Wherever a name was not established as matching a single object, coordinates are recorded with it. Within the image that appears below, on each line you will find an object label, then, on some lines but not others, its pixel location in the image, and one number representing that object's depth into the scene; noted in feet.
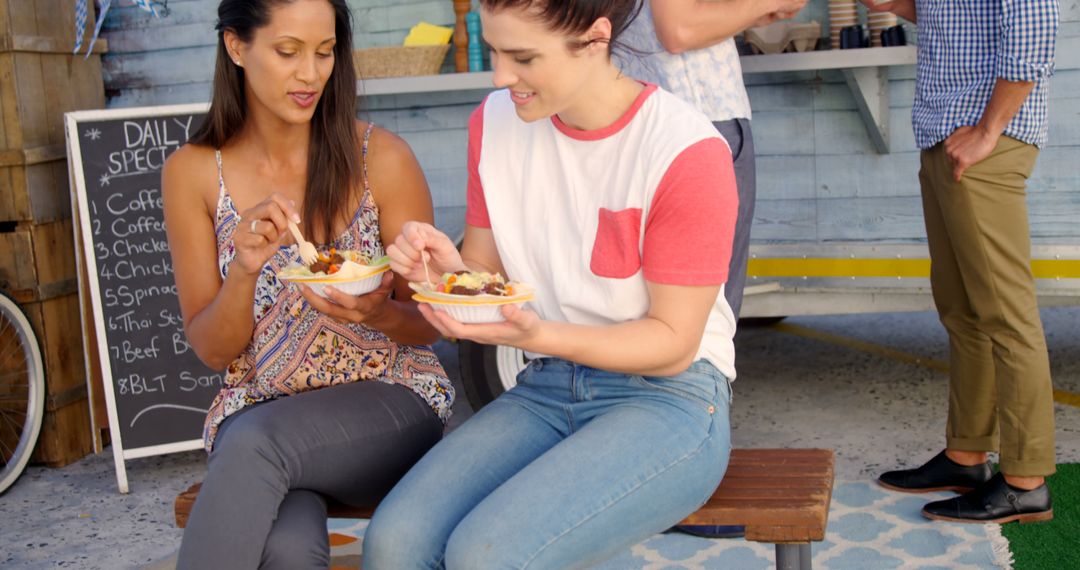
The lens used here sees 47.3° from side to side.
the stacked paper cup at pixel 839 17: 14.10
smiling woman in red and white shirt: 7.08
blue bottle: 15.30
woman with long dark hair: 7.97
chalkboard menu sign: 14.99
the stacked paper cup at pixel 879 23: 13.99
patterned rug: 11.23
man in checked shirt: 11.48
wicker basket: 15.35
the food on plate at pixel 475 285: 7.12
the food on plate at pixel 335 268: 7.80
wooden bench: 7.64
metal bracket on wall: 14.17
